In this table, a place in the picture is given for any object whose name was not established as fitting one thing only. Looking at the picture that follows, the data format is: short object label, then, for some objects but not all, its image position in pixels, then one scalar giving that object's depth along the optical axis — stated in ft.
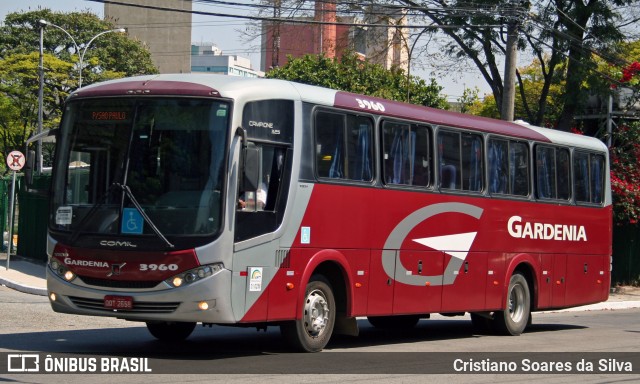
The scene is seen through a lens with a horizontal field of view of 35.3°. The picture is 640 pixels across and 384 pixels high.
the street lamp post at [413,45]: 97.40
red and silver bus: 37.45
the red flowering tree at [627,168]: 94.73
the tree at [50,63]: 195.62
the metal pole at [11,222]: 81.29
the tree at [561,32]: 95.66
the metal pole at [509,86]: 76.18
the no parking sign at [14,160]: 80.69
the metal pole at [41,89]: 136.36
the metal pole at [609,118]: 100.64
